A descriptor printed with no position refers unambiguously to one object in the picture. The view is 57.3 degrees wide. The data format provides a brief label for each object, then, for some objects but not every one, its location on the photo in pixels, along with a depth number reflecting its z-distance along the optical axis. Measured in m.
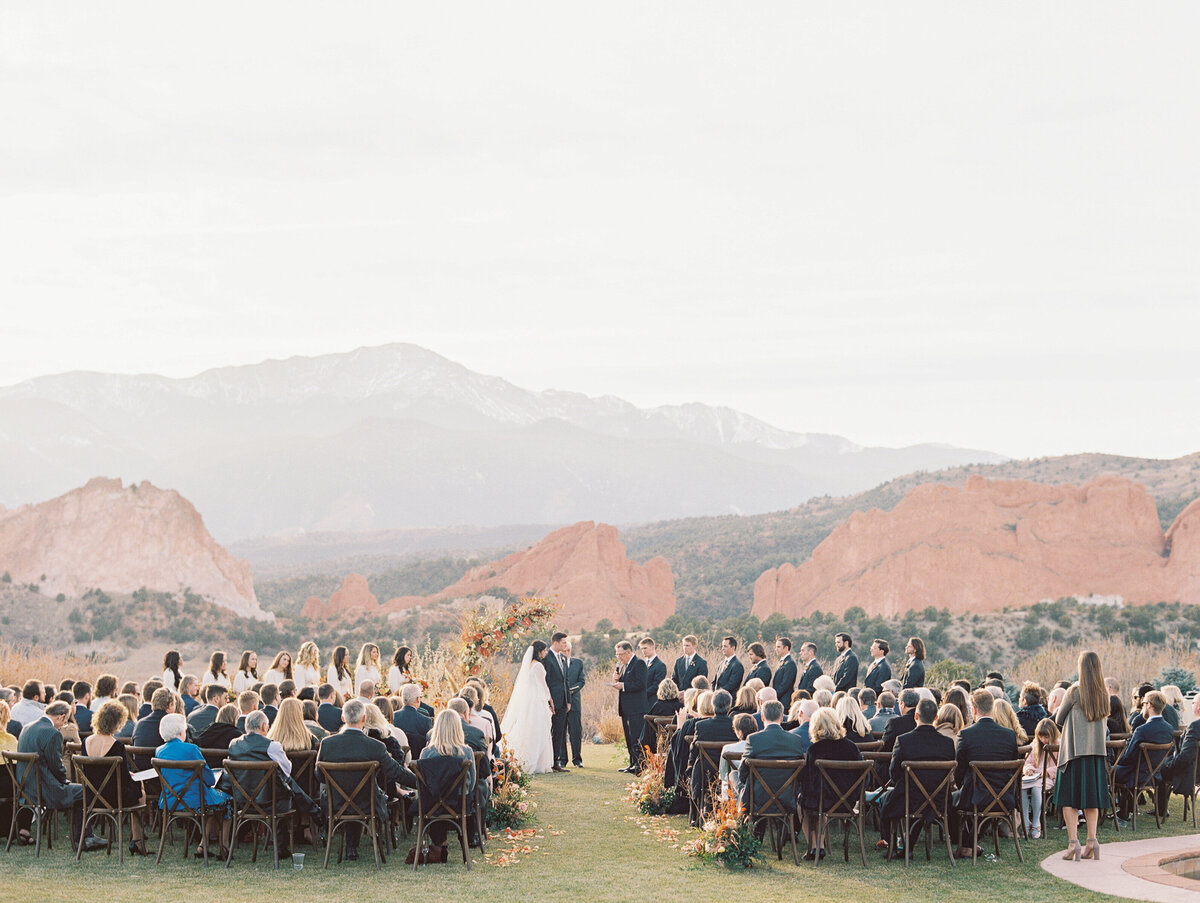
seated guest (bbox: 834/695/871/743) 9.85
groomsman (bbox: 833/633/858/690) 14.09
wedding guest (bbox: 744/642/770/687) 13.66
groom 15.45
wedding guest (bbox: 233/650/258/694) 13.20
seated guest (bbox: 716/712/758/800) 9.79
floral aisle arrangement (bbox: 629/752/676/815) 11.74
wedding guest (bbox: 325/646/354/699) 13.62
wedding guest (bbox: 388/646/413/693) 13.78
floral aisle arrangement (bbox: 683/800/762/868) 9.17
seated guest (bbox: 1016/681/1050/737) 11.24
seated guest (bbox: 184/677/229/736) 10.17
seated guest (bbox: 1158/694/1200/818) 11.11
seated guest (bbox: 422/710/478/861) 9.30
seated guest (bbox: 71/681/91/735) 11.43
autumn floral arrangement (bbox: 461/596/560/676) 16.14
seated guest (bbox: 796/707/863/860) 9.16
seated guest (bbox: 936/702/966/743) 9.59
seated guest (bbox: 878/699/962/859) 9.23
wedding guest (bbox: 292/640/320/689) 13.53
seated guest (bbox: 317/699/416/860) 9.02
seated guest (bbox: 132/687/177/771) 9.49
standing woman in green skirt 9.15
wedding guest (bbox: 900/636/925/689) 13.03
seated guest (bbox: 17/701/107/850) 9.52
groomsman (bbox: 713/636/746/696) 14.29
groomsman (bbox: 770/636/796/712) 14.11
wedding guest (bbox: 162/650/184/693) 13.21
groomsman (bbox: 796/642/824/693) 14.15
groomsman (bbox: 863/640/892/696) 13.59
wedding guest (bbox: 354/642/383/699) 13.77
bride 15.17
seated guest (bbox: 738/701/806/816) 9.33
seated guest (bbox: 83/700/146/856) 9.37
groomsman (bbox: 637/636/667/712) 15.48
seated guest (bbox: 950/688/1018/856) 9.23
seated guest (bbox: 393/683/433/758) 10.68
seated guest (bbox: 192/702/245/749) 9.65
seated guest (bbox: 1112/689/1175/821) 10.93
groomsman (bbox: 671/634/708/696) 14.85
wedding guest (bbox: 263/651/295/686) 12.85
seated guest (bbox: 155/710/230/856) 9.17
